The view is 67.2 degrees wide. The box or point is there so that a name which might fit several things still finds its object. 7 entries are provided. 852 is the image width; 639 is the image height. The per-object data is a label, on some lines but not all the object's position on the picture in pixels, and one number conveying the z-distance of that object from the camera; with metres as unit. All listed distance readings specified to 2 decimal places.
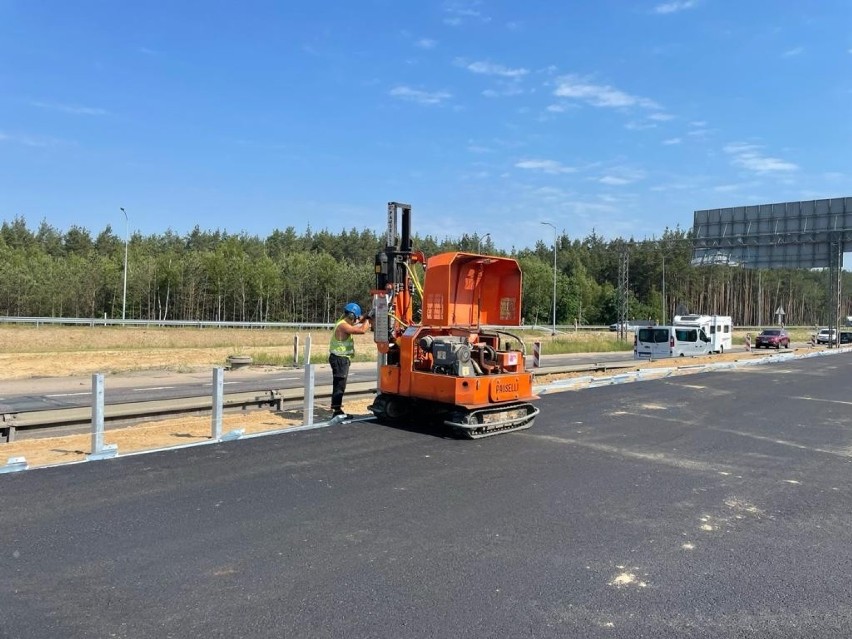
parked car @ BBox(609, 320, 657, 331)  77.85
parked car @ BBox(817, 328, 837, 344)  56.03
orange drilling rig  8.80
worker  9.95
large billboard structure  36.03
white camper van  39.06
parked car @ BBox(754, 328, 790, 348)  47.00
